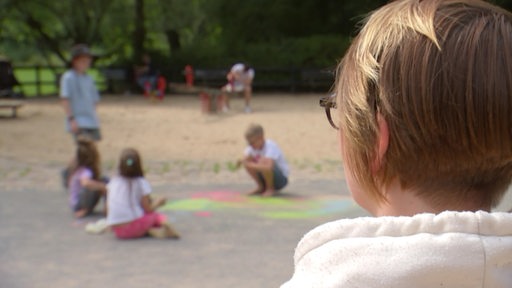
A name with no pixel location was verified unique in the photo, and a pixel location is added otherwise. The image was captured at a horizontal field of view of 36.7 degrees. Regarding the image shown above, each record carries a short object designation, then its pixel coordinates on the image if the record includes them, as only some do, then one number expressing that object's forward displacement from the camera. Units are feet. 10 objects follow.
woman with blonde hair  3.22
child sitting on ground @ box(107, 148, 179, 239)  20.25
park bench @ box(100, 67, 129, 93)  87.76
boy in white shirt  26.50
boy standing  25.91
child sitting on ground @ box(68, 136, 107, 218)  23.31
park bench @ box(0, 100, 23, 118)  58.80
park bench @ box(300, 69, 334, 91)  84.53
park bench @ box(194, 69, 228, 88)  87.25
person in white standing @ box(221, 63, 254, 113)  67.31
